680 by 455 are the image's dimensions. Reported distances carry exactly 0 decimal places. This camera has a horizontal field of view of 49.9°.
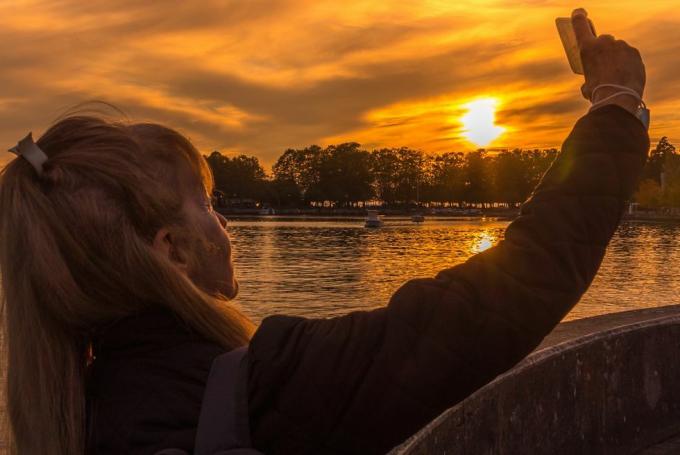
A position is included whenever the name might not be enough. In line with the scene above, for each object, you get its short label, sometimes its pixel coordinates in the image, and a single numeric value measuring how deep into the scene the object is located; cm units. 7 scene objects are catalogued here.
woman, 114
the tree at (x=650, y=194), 14088
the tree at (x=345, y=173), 15888
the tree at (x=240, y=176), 15175
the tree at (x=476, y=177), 16212
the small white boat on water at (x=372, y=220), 10400
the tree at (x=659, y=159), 14875
